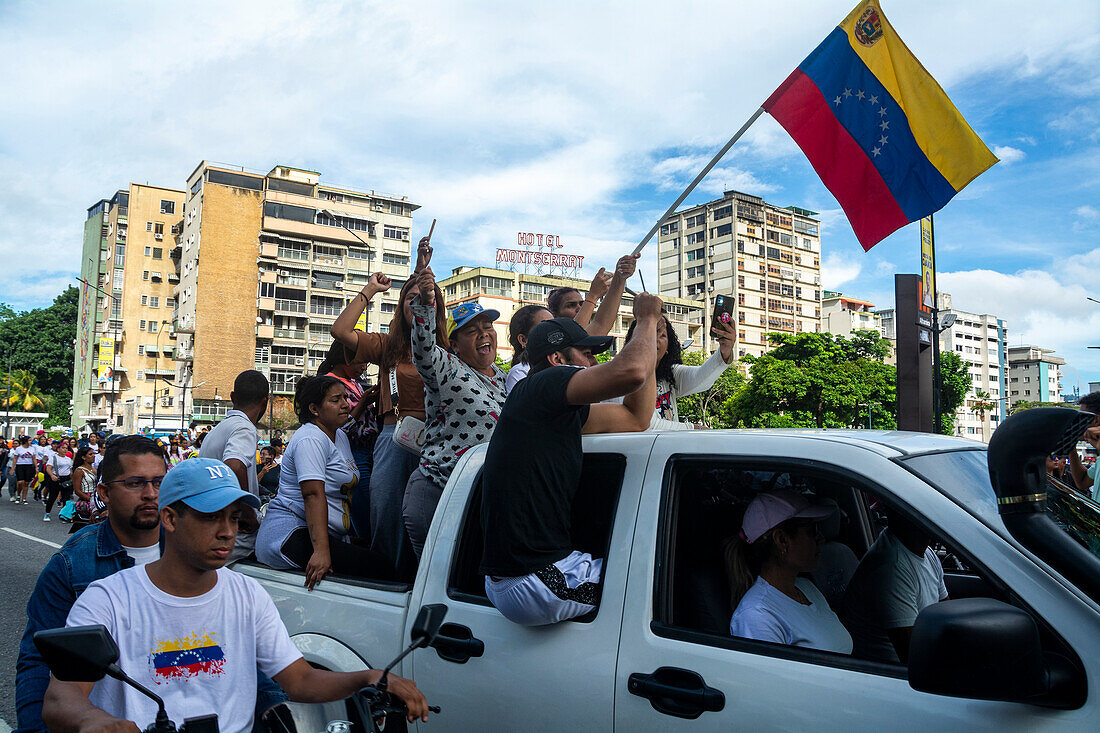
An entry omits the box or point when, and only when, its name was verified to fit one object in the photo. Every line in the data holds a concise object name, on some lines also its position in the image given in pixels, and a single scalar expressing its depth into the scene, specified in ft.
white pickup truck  5.65
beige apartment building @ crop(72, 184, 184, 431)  233.35
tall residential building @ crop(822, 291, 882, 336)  340.90
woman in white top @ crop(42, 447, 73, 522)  62.13
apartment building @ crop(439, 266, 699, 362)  271.69
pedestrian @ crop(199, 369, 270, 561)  16.80
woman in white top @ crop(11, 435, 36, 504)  73.10
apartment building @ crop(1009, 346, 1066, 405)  584.40
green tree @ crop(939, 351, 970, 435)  179.03
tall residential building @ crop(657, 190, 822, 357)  309.42
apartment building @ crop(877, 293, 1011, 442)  464.24
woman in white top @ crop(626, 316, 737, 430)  14.85
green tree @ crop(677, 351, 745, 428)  208.85
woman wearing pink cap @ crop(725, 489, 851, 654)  7.62
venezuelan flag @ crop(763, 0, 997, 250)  16.31
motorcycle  5.49
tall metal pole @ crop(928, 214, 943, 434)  30.53
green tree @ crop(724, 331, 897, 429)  171.83
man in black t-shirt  8.00
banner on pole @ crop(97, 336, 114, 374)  195.72
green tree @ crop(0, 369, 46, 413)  279.69
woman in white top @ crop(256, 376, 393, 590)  11.41
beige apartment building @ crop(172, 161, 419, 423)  219.20
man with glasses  7.54
